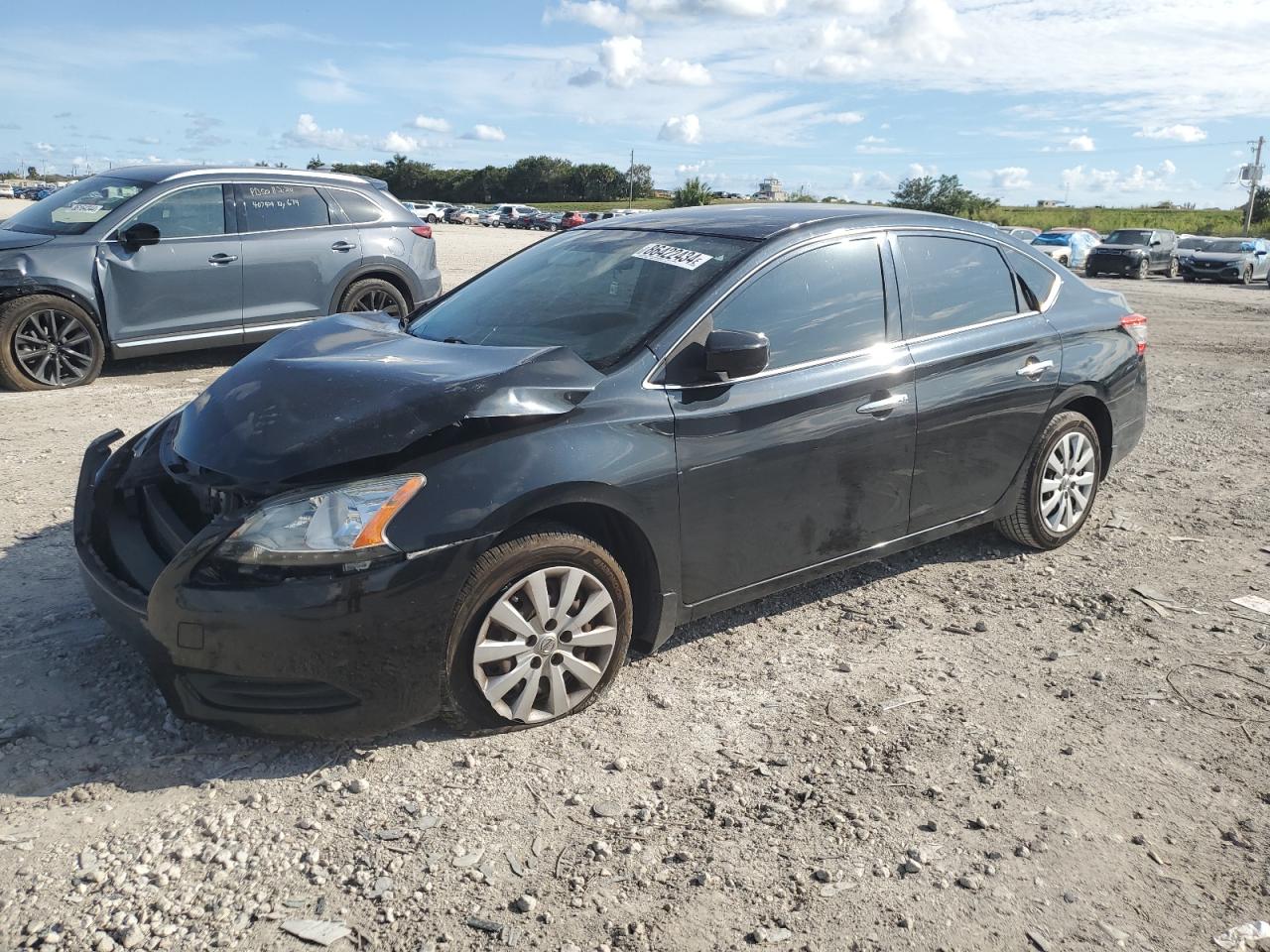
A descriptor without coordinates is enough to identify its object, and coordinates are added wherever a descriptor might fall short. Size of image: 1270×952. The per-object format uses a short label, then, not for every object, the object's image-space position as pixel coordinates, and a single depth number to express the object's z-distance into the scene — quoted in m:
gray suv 7.92
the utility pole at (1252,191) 55.19
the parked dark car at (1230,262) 30.28
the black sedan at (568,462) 2.94
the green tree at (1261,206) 66.93
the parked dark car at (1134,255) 32.12
